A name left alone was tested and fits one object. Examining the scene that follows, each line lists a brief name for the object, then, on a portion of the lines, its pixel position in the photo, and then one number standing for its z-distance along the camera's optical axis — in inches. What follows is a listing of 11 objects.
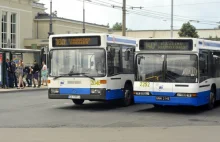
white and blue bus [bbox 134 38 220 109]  589.0
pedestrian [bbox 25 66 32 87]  1152.2
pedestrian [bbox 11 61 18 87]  1075.2
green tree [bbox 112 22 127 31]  5425.7
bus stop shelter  1079.6
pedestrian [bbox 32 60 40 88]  1151.6
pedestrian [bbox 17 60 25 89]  1084.5
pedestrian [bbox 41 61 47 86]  1188.5
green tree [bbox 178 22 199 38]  2876.5
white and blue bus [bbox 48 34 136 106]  634.8
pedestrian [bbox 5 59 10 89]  1076.5
